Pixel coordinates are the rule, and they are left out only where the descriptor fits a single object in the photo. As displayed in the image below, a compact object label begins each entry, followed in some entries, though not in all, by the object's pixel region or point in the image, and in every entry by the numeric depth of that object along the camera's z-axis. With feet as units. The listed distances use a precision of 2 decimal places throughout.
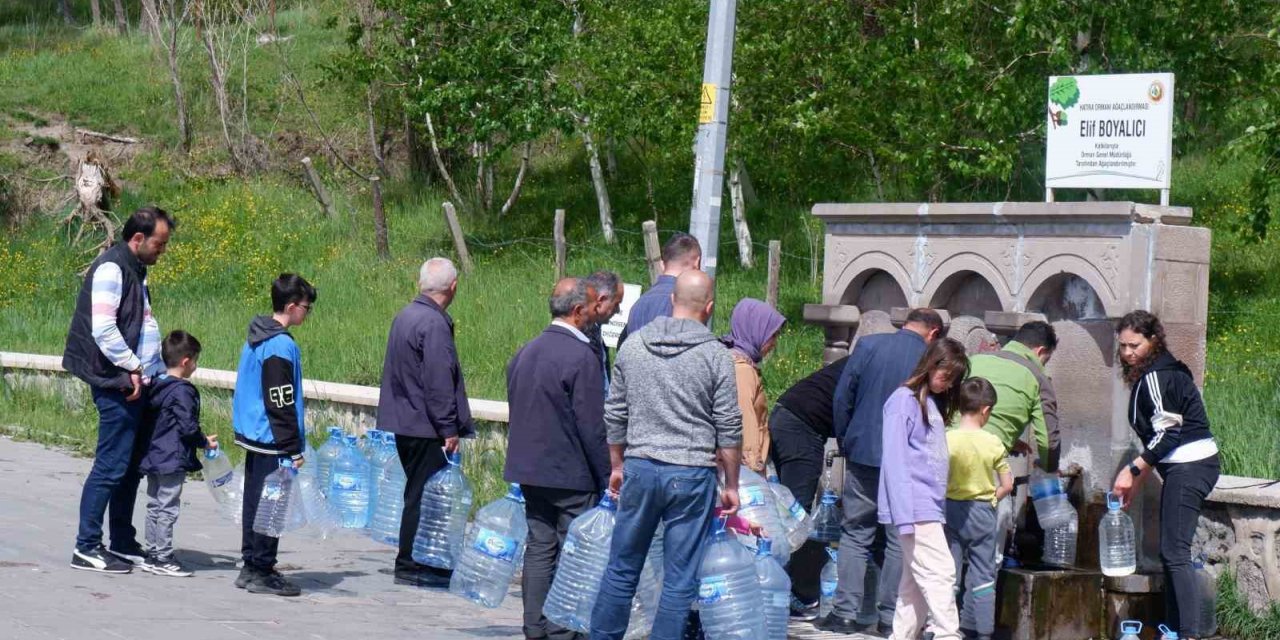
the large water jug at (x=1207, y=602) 51.34
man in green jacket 51.88
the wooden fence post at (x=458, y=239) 140.77
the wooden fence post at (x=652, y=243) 100.39
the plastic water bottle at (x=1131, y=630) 49.60
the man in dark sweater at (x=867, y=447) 51.80
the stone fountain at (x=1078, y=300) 53.62
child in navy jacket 55.31
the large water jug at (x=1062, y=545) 55.16
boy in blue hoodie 53.36
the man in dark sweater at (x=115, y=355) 53.31
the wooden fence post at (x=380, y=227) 155.12
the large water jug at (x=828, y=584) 55.62
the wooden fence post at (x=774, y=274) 99.09
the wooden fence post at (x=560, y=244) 113.19
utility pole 65.26
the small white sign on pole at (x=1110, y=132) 60.85
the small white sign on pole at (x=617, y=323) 69.72
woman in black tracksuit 49.96
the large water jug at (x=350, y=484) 64.13
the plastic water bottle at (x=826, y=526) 58.59
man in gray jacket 40.75
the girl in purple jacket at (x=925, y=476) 45.70
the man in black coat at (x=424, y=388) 55.83
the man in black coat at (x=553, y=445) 46.37
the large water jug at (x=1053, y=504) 54.80
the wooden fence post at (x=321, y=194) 172.74
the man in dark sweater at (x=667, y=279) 50.79
